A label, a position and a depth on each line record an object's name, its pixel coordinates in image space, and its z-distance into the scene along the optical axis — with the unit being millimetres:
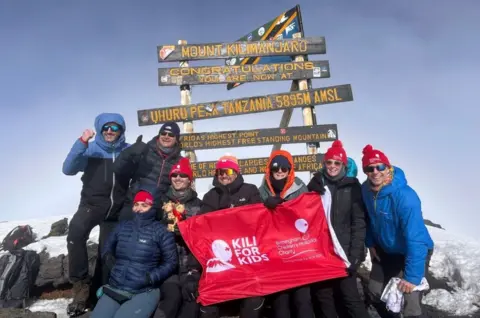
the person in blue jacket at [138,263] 4266
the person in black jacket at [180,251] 4418
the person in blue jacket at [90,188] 5199
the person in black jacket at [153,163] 5336
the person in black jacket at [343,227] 4520
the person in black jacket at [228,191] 5020
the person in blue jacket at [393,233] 4000
